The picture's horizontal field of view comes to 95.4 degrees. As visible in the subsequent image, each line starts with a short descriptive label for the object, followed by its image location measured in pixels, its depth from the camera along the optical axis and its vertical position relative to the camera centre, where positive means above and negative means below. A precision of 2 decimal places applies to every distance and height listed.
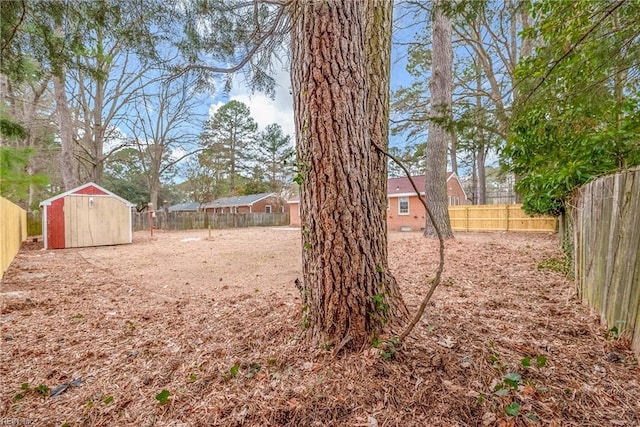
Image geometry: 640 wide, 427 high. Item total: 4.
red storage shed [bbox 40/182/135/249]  9.28 -0.15
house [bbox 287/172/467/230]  15.86 +0.23
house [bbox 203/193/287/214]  26.55 +0.81
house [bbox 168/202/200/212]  29.54 +0.62
